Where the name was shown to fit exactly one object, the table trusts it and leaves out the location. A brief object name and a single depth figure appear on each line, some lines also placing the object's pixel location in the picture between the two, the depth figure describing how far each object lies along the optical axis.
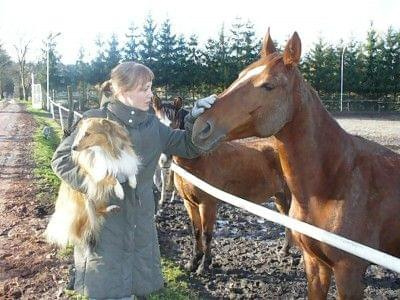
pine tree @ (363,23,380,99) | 42.53
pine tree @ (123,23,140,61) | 43.91
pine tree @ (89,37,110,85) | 41.56
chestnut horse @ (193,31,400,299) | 2.86
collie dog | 2.50
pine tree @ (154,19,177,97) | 41.56
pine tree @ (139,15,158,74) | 42.69
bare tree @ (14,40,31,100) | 60.81
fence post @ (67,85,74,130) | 13.15
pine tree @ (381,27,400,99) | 42.53
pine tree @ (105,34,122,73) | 42.53
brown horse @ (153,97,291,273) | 5.34
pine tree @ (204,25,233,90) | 42.03
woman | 2.68
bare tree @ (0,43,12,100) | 59.62
